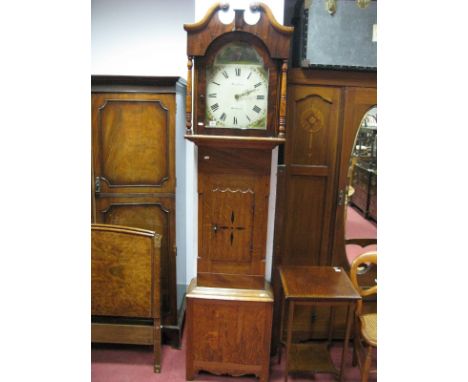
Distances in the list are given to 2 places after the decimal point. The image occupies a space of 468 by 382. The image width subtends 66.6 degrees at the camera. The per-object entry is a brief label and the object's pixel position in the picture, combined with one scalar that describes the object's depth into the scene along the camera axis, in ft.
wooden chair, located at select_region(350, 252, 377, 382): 6.15
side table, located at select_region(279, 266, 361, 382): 5.85
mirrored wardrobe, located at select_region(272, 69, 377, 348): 6.82
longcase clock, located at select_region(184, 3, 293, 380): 5.19
